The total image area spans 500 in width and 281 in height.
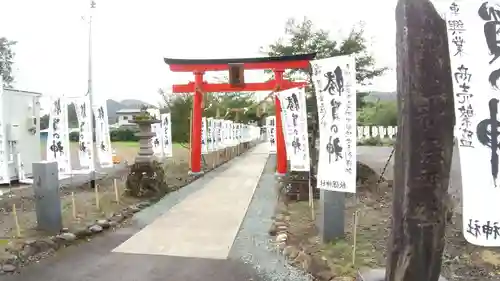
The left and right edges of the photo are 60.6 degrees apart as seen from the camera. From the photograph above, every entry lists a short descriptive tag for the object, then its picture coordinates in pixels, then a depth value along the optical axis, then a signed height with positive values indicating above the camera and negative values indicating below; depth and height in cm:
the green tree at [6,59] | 3120 +545
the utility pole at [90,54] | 1809 +335
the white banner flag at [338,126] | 559 -7
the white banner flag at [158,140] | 1773 -53
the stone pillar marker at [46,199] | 655 -103
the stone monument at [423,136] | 252 -11
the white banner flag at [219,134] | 2166 -50
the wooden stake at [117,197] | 929 -150
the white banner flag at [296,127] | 856 -10
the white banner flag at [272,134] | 1917 -49
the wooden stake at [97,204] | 855 -151
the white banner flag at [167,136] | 1748 -36
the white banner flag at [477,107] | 265 +5
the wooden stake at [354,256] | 495 -158
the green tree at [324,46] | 1512 +272
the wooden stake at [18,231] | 626 -145
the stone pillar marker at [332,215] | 605 -134
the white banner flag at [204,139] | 1833 -57
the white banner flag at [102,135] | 1155 -14
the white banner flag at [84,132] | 1035 -4
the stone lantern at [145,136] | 1050 -21
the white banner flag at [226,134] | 2408 -52
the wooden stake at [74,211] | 761 -145
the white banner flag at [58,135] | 973 -9
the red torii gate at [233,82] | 1496 +154
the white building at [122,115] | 5616 +189
